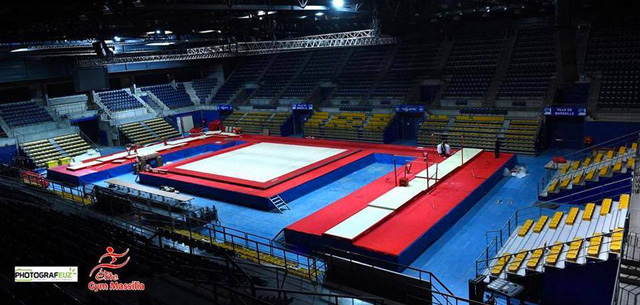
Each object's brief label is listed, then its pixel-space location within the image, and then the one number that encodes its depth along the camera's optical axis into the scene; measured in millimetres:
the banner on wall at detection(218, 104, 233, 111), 35438
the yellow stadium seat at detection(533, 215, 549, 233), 12336
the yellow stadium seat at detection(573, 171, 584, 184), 15336
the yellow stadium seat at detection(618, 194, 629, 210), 11985
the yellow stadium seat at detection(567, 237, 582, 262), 9547
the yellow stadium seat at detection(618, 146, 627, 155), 16658
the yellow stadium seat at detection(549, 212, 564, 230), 12242
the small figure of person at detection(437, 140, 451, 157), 19592
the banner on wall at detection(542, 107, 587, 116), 21297
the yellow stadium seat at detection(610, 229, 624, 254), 9111
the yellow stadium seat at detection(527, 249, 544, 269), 9961
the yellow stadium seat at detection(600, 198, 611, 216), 12320
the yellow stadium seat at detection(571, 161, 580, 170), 16958
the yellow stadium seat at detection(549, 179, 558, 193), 15489
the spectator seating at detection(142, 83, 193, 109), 36750
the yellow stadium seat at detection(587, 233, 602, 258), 9430
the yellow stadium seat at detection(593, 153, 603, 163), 16688
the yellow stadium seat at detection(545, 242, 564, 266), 9742
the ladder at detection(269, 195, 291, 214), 16609
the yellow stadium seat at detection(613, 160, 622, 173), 14773
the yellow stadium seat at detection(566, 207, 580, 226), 12289
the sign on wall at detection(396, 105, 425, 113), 26359
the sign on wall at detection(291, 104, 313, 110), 30719
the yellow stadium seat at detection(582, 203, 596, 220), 12330
